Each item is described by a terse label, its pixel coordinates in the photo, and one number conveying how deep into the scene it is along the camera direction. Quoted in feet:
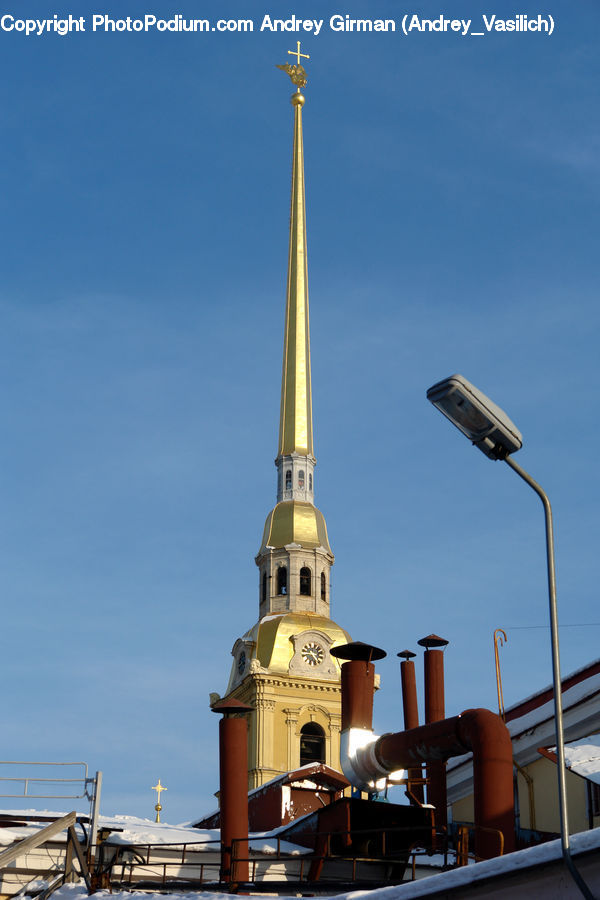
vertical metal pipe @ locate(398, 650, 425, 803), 124.98
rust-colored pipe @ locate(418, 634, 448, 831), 115.24
